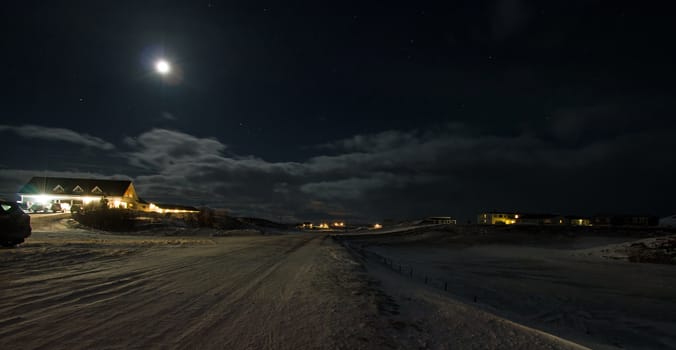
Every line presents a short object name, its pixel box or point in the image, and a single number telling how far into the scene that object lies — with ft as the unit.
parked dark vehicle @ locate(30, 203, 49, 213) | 181.66
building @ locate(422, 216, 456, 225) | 386.52
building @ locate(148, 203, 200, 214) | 263.70
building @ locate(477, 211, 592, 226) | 346.95
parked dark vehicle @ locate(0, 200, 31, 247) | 43.93
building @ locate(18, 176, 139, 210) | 211.61
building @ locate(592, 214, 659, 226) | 294.05
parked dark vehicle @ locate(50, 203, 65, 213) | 173.54
